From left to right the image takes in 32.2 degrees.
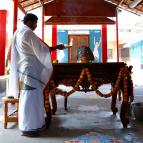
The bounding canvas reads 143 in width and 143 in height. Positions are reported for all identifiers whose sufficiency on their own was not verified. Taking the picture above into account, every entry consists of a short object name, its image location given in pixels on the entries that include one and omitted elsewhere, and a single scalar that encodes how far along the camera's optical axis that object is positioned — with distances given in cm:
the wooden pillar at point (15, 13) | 679
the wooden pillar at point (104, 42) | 1233
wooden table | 366
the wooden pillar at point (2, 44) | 870
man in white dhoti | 320
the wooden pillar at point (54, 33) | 1244
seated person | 436
